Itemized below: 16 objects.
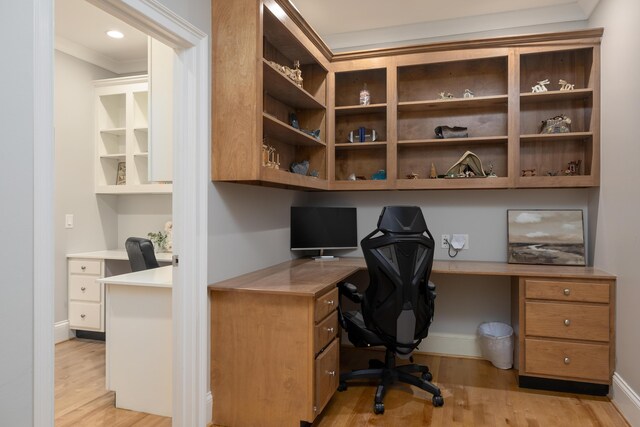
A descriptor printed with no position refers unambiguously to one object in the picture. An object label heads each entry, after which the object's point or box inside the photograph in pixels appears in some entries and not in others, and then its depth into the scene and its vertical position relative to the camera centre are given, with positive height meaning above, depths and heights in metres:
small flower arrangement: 4.08 -0.31
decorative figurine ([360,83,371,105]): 3.65 +0.95
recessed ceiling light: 3.65 +1.50
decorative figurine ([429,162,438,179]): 3.53 +0.30
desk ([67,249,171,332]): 3.83 -0.72
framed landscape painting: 3.25 -0.22
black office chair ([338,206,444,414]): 2.51 -0.50
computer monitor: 3.55 -0.18
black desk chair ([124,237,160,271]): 3.24 -0.36
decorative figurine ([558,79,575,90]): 3.20 +0.94
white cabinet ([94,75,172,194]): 4.08 +0.68
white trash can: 3.27 -1.06
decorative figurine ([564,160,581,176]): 3.26 +0.30
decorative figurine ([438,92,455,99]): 3.51 +0.94
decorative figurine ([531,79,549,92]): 3.27 +0.94
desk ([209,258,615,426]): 2.22 -0.77
